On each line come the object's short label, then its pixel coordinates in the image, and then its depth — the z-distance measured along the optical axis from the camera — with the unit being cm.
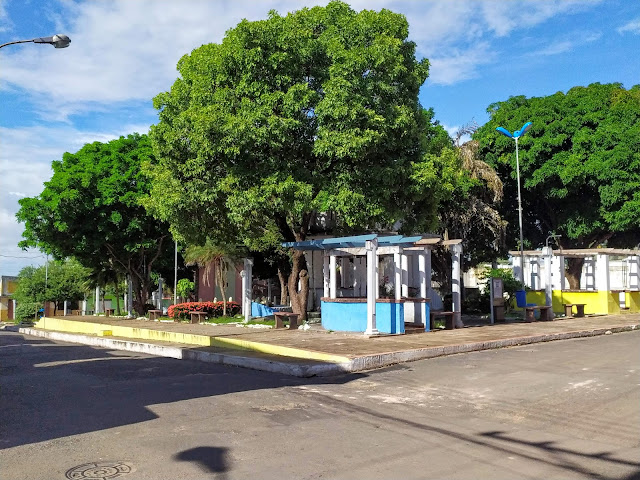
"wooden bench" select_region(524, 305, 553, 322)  2184
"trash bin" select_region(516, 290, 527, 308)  2412
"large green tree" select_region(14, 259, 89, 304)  5178
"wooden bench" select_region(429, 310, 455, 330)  1841
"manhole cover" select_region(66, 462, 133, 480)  521
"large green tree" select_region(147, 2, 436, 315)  1678
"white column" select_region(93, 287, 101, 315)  3862
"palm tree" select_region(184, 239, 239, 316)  2442
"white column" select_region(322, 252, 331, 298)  1905
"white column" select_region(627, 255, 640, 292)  2719
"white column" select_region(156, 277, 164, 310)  3434
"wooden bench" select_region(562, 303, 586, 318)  2414
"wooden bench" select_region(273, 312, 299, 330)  1938
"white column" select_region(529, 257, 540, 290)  2852
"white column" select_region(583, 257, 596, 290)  2789
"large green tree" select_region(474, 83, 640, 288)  2800
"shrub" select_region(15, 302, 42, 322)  5303
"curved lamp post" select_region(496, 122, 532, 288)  2602
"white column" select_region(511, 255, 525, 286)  2739
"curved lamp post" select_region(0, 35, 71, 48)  1123
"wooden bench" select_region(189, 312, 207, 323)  2489
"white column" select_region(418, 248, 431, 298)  1795
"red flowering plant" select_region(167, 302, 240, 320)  2586
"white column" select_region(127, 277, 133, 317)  3309
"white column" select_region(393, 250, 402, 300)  1723
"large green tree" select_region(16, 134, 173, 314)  2717
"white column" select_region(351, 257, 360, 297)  2203
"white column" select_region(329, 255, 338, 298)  1833
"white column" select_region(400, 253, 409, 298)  1838
